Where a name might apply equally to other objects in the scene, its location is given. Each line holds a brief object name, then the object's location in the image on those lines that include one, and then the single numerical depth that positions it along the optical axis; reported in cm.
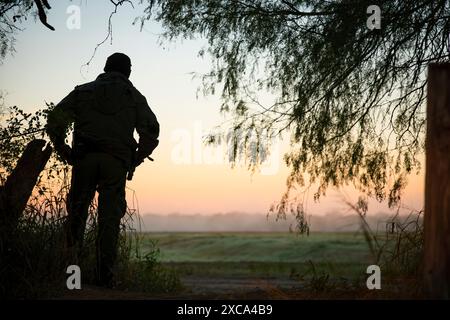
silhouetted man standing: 682
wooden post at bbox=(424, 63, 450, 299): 448
